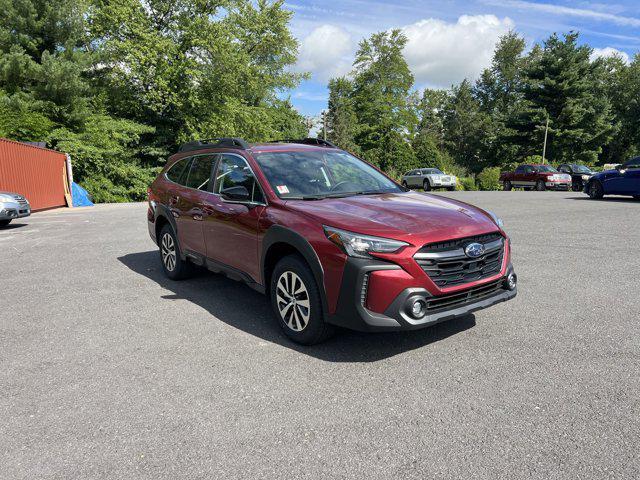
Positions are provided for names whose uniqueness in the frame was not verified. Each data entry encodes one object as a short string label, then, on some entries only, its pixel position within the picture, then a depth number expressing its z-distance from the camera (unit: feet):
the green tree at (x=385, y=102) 184.34
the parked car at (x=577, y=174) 89.04
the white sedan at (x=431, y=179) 110.32
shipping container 52.38
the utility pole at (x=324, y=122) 185.25
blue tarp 75.97
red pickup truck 86.79
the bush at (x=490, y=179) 120.06
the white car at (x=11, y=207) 39.96
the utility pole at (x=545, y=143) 149.34
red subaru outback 10.99
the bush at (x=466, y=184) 130.62
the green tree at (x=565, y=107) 154.81
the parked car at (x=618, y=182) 50.83
